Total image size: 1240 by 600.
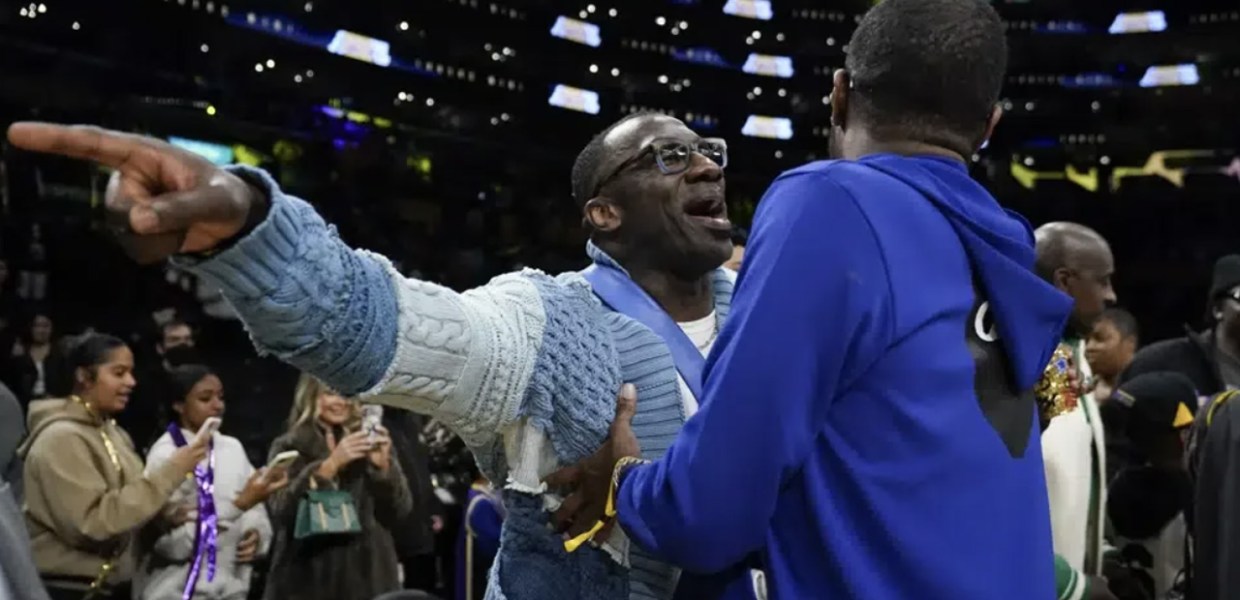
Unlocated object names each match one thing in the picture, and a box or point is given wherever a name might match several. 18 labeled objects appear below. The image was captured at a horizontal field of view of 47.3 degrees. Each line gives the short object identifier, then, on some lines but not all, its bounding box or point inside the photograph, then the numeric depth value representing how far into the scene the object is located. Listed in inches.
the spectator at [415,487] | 219.1
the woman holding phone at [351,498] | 204.4
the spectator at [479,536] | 214.1
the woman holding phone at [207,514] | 204.8
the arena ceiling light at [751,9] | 1048.8
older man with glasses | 60.1
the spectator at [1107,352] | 249.4
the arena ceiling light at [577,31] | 889.5
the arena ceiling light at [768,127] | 1036.5
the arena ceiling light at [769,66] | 1068.5
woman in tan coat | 185.3
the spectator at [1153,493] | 163.8
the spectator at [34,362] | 307.1
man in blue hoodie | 64.5
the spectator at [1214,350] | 194.5
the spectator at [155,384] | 290.7
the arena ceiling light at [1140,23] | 977.5
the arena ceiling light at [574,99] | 869.8
